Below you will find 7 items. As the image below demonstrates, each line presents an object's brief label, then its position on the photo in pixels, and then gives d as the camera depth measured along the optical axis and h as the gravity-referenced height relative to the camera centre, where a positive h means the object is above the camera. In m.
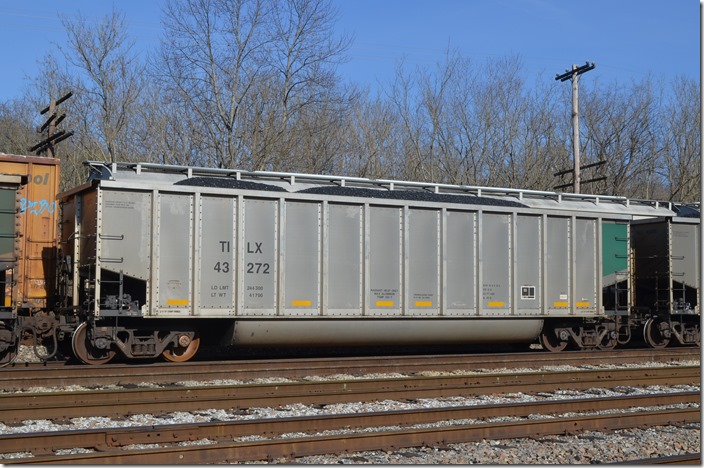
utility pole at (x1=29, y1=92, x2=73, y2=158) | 25.06 +4.71
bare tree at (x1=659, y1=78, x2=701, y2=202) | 44.44 +6.89
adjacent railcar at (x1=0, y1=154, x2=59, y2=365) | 12.81 +0.25
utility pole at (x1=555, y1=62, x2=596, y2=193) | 28.75 +6.40
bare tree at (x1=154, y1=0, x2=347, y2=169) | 27.44 +6.15
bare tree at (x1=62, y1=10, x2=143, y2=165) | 33.09 +7.06
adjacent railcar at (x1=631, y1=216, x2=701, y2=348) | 18.45 -0.12
